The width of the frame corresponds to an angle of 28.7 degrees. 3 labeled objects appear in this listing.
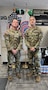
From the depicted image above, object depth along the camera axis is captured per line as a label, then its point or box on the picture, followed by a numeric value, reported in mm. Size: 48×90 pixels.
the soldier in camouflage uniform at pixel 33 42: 2283
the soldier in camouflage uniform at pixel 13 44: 2262
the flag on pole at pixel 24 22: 3148
